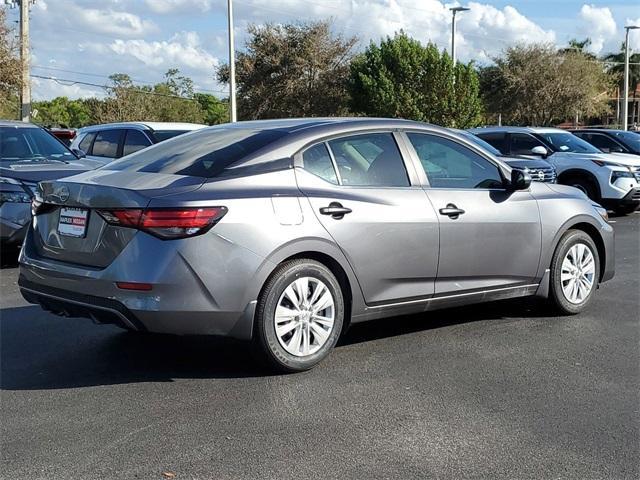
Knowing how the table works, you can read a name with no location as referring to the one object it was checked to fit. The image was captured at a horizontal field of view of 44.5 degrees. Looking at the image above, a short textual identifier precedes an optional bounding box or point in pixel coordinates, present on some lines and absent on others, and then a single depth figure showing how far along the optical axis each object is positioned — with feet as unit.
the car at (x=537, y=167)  44.21
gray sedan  15.01
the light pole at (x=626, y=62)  138.51
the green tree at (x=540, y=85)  157.17
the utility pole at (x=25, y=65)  91.44
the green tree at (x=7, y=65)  90.74
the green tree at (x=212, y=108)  324.84
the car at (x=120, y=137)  41.19
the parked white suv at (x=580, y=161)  48.08
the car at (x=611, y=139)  58.70
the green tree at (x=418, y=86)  132.87
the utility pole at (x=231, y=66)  95.96
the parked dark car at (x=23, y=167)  29.25
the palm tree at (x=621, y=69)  232.32
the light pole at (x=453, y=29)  123.85
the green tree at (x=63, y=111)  287.48
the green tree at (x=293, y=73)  143.13
